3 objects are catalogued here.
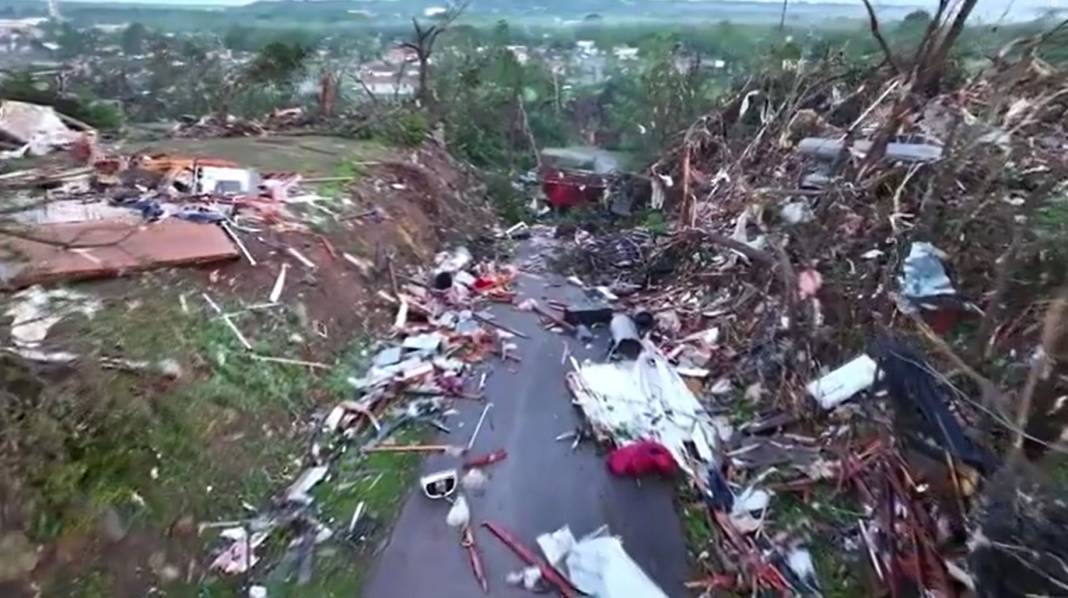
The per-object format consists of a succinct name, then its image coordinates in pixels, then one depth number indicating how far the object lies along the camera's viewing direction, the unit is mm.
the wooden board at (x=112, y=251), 4449
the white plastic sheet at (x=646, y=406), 4614
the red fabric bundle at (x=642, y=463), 4344
